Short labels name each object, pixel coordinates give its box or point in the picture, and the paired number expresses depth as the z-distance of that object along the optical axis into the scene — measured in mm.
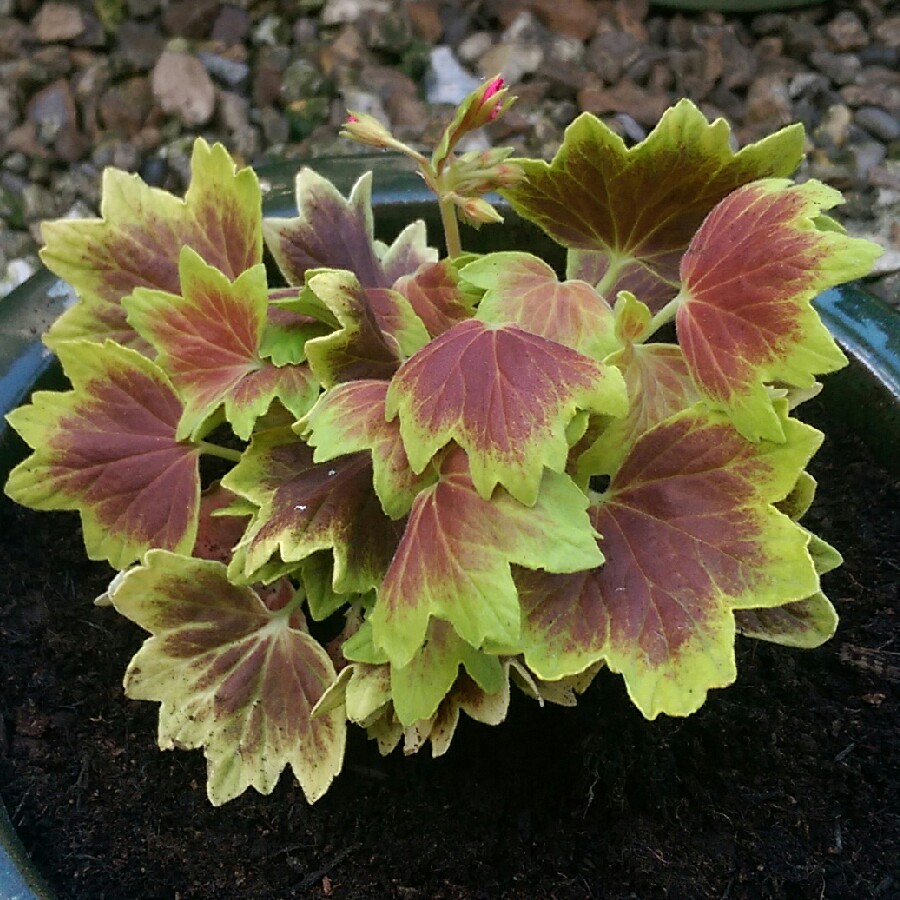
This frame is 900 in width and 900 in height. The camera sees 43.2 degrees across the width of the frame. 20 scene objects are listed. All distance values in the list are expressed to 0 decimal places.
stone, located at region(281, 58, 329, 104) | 737
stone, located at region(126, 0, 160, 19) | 762
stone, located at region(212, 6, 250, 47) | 767
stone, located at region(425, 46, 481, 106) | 737
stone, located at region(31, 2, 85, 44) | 751
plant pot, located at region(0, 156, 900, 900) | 325
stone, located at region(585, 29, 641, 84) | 742
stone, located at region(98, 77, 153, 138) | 730
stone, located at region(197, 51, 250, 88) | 747
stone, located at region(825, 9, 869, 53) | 764
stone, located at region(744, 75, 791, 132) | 722
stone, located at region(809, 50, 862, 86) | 746
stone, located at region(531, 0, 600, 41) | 761
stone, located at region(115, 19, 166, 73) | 746
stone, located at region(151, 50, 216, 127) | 724
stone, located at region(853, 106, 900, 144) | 718
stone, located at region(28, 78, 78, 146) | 727
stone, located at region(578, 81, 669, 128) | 715
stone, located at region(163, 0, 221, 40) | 761
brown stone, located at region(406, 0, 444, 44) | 762
